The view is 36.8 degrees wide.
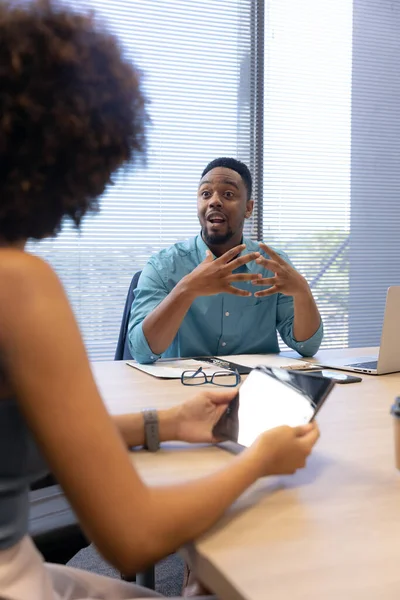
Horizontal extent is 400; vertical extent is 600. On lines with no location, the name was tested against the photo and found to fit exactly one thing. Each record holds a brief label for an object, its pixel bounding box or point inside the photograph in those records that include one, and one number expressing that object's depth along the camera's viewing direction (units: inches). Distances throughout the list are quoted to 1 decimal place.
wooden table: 24.3
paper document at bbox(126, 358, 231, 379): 69.4
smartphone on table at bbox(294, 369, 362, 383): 66.1
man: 78.5
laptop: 66.5
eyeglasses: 64.7
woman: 24.3
